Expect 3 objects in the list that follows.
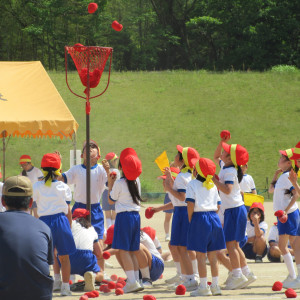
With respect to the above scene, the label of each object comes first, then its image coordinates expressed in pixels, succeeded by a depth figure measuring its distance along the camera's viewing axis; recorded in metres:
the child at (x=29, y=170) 24.28
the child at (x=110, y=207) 24.06
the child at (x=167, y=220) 24.27
